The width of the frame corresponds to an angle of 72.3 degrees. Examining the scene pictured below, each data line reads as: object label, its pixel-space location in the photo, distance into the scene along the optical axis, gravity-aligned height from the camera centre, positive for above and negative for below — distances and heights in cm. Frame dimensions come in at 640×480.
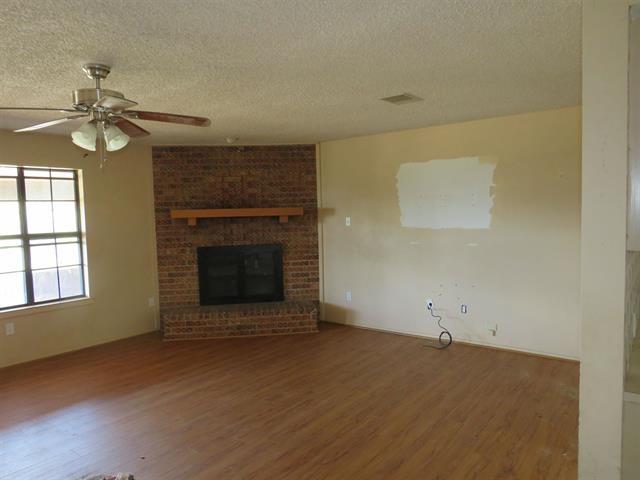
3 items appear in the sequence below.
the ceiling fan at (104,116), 237 +63
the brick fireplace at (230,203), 562 +23
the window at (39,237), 447 -12
